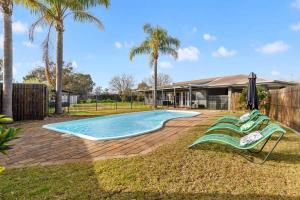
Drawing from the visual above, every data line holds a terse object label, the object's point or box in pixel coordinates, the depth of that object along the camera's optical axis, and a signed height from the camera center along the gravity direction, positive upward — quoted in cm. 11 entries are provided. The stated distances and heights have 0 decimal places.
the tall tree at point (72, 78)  4181 +448
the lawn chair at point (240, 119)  736 -74
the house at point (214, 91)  1892 +92
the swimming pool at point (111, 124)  924 -139
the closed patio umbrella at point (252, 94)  1018 +28
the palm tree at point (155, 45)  2095 +549
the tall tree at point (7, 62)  993 +173
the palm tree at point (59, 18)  1242 +490
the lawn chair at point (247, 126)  625 -83
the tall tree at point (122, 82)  4916 +390
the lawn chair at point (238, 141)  439 -89
